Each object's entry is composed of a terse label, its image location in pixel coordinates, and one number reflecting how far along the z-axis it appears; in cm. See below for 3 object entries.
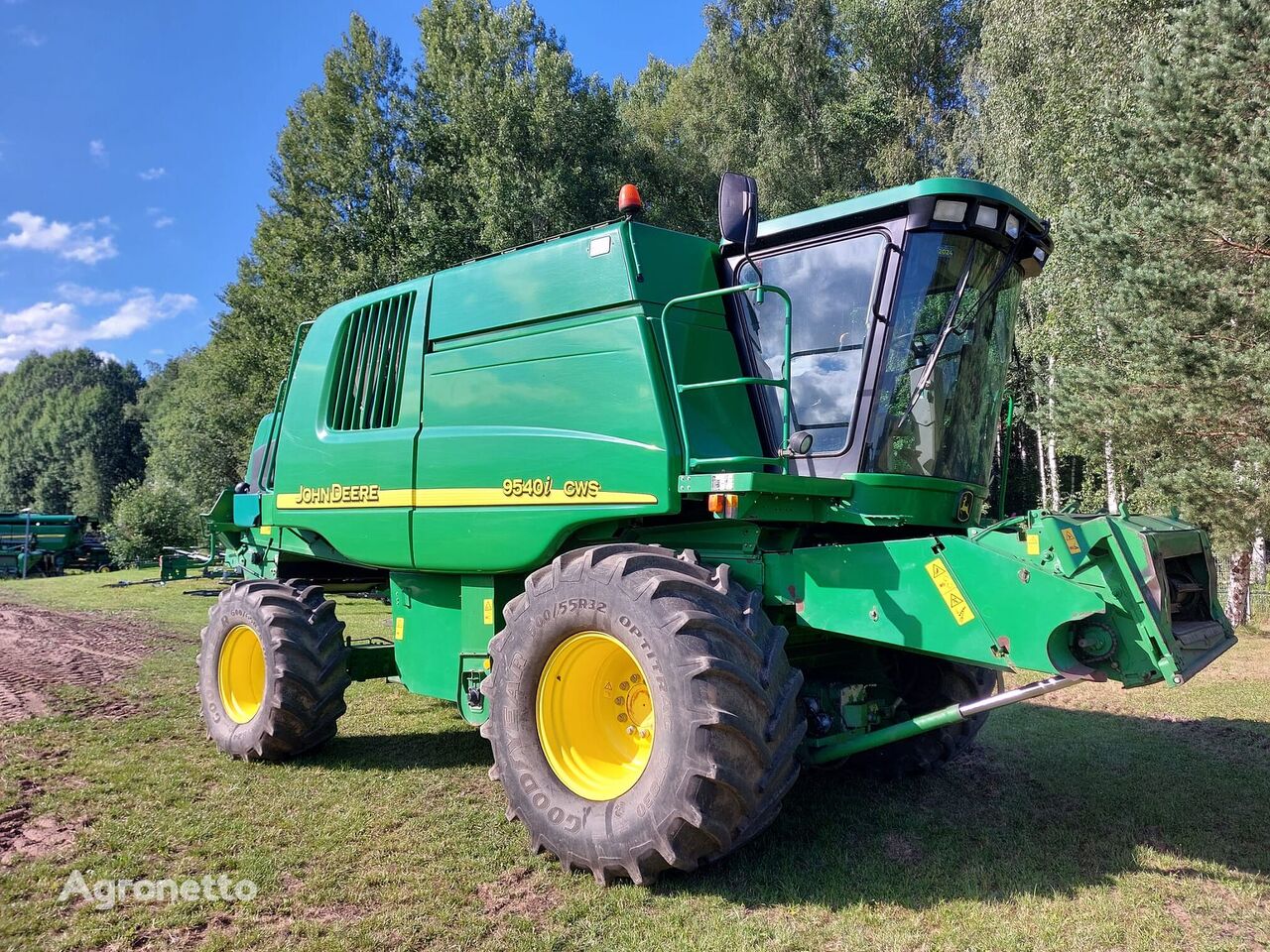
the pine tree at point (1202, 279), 1117
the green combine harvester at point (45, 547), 3038
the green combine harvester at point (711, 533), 372
